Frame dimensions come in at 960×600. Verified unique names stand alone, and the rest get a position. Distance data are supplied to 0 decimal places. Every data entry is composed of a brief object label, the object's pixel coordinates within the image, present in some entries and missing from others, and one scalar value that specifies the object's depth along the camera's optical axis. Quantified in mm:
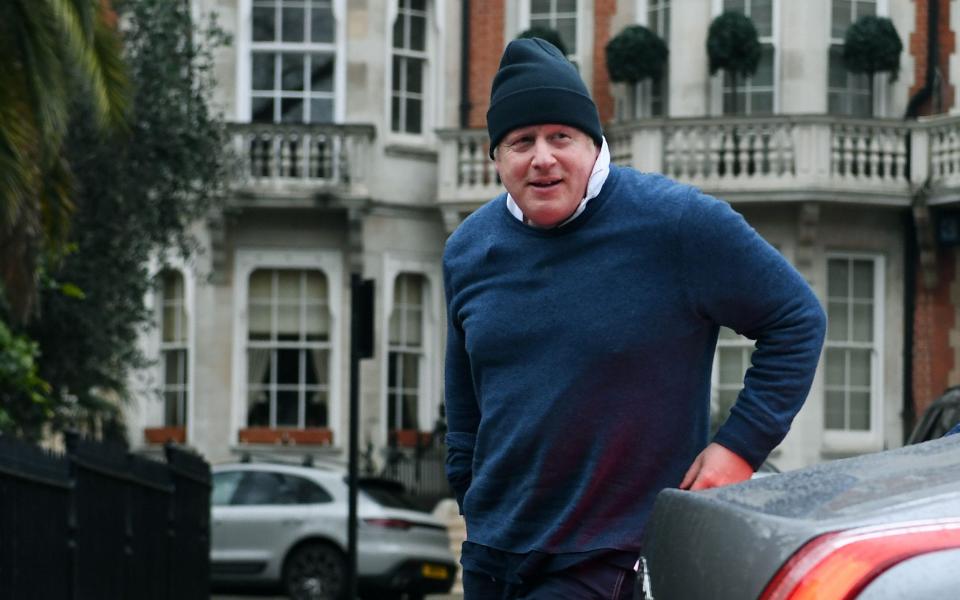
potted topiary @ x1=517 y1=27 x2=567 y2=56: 31991
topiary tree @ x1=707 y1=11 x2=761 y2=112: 32000
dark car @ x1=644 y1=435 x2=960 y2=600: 3514
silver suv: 24781
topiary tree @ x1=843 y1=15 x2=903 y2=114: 32125
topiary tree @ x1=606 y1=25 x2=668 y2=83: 32688
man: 5191
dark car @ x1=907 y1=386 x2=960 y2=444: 10531
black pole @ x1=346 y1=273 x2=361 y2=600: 20297
